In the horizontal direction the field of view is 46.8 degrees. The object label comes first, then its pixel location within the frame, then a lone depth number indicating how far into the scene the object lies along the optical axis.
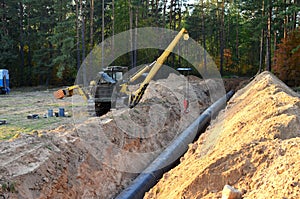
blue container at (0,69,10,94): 28.31
